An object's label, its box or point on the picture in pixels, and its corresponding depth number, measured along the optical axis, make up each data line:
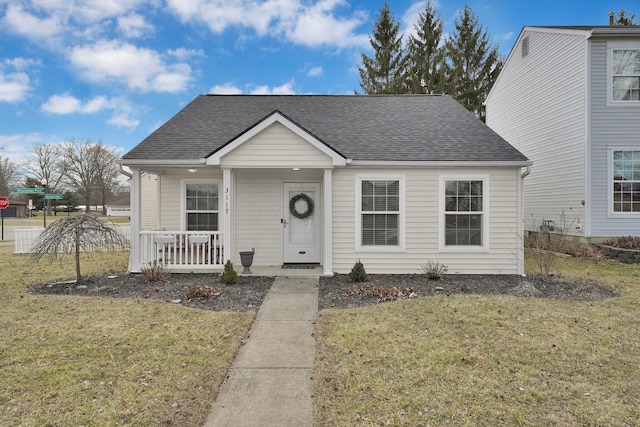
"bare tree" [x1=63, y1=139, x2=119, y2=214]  40.22
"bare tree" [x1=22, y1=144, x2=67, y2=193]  42.12
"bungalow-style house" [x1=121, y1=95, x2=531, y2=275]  8.05
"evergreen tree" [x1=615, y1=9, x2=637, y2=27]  21.87
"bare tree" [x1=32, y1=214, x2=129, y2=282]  6.88
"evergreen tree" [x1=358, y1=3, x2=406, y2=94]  25.59
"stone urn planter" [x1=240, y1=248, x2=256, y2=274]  8.27
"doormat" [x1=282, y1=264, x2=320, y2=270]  8.88
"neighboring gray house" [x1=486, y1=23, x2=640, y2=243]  10.81
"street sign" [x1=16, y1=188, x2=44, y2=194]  15.98
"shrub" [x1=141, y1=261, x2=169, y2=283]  7.59
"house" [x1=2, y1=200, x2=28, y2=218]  50.88
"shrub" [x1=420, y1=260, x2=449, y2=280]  7.82
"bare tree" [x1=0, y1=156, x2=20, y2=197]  44.47
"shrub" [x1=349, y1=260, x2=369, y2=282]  7.56
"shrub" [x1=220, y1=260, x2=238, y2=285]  7.33
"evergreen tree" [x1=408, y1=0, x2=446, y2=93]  24.02
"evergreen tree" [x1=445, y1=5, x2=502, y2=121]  24.31
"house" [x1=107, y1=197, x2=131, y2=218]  55.99
